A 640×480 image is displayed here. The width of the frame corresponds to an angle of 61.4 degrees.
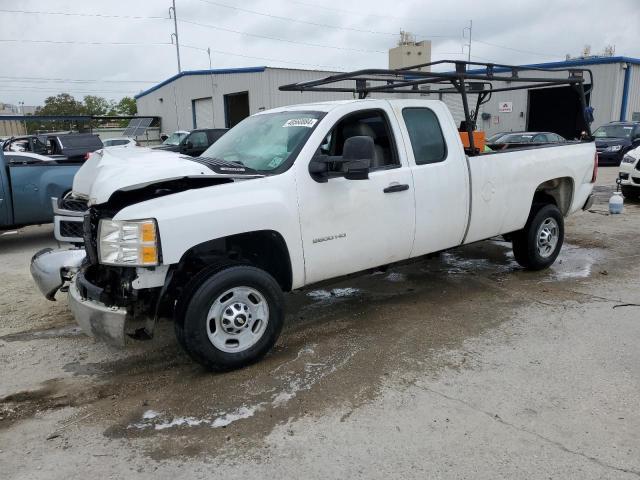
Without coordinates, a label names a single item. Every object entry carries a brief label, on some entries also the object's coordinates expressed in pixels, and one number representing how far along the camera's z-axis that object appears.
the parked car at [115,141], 24.55
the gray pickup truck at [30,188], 8.16
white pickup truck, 3.62
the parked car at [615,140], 19.62
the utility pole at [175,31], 48.72
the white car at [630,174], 11.57
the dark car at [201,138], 17.73
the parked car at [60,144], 15.60
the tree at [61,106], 72.38
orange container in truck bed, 6.48
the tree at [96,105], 79.60
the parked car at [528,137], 15.54
